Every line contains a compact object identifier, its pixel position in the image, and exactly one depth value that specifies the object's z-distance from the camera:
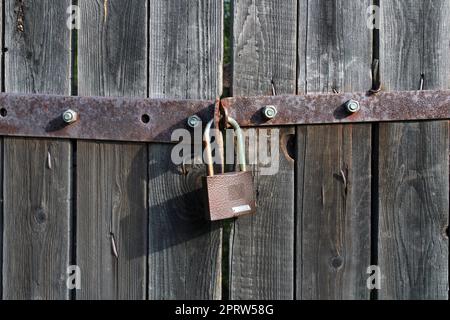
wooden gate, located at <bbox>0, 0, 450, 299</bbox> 1.48
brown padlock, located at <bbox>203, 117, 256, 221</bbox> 1.41
